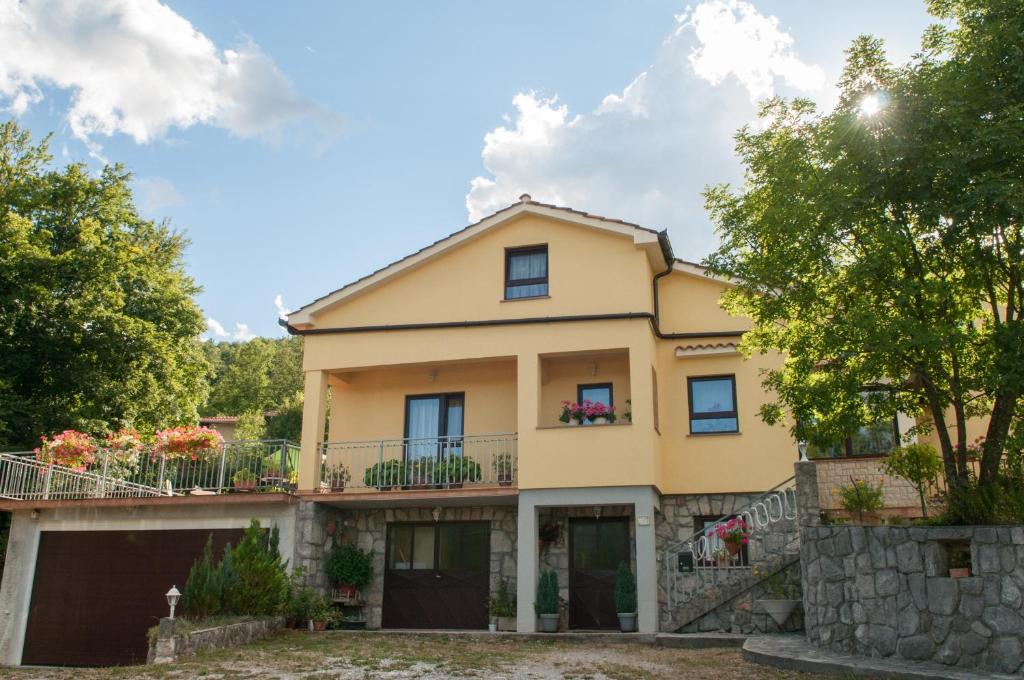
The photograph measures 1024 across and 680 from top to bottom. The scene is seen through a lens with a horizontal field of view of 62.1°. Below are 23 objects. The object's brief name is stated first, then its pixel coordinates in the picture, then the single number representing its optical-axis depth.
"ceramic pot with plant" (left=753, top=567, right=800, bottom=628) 12.98
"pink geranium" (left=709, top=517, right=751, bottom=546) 14.51
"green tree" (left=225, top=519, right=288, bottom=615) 14.12
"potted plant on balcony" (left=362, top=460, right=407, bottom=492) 16.66
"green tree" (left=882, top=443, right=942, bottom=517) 11.79
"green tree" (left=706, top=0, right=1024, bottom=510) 9.52
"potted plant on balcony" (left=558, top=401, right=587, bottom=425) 16.36
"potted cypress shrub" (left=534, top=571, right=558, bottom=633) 15.16
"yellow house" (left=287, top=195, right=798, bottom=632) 15.93
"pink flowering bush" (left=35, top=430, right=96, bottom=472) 17.61
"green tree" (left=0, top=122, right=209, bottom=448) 24.39
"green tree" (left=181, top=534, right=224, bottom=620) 13.61
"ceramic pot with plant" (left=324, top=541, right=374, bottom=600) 16.86
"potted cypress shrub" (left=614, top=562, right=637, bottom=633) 15.06
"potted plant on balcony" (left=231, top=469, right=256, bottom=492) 17.04
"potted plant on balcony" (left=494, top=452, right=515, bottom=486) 16.41
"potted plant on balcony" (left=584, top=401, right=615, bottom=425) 16.22
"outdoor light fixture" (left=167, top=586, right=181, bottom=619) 12.51
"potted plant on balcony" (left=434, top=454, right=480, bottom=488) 16.39
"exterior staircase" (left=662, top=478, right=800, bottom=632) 13.97
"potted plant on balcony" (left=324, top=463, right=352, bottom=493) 17.42
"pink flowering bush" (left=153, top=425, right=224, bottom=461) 17.30
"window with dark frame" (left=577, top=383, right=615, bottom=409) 17.47
